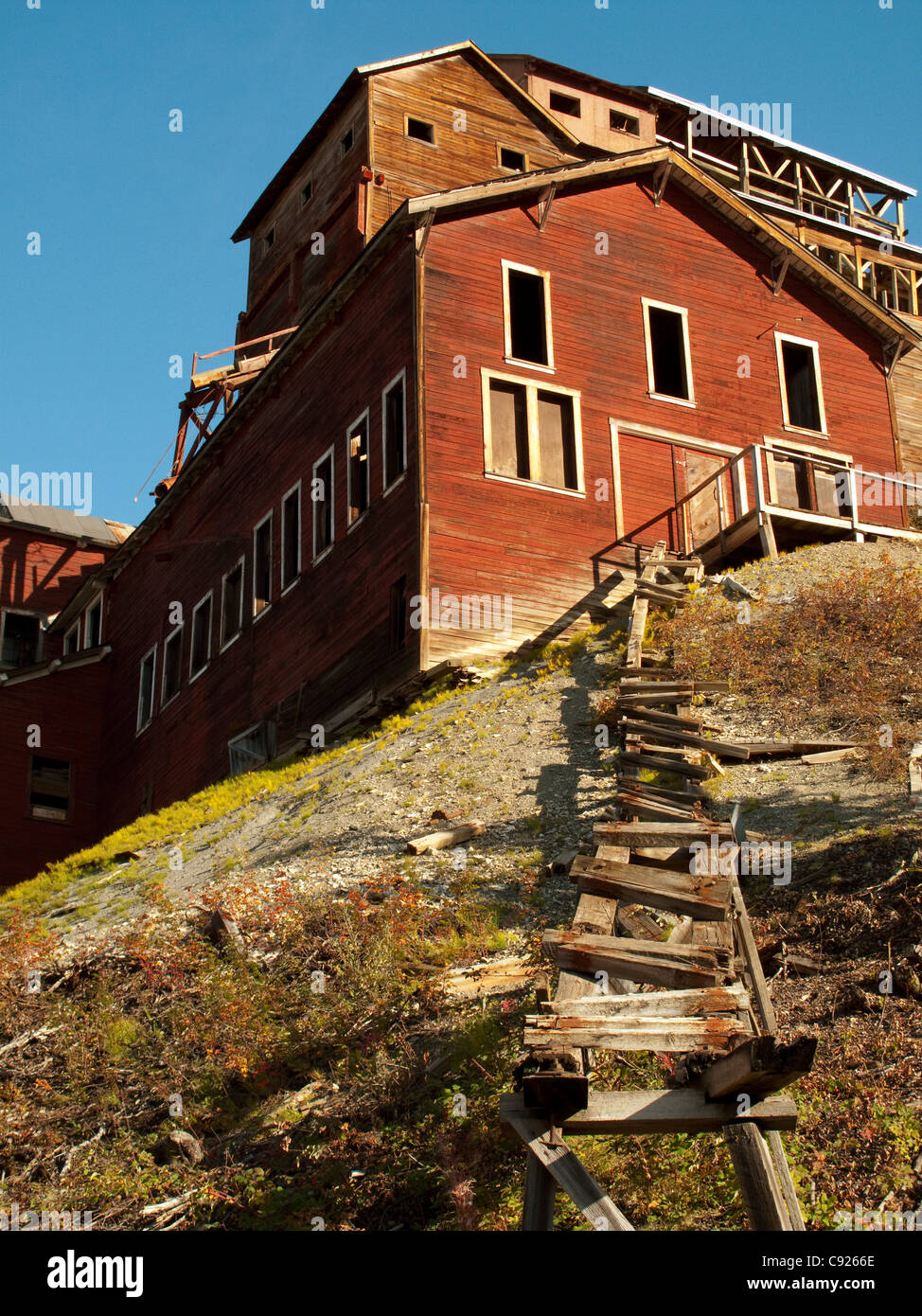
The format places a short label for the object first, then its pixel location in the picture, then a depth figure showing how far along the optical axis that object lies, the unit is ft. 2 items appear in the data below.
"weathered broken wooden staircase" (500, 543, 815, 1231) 21.74
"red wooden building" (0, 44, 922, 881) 81.05
